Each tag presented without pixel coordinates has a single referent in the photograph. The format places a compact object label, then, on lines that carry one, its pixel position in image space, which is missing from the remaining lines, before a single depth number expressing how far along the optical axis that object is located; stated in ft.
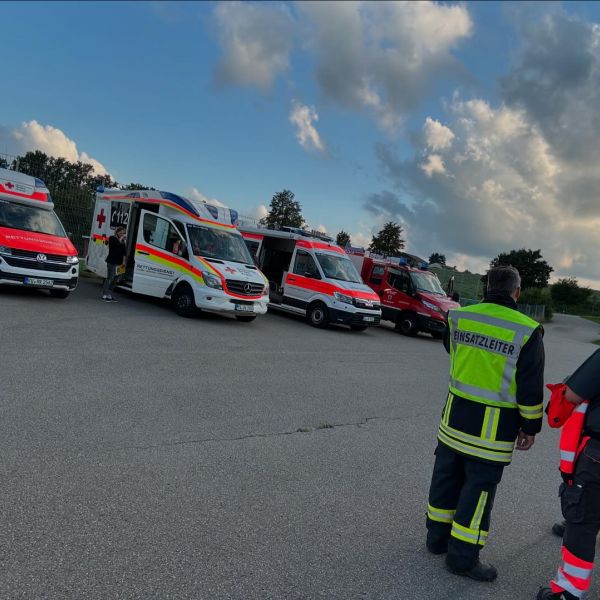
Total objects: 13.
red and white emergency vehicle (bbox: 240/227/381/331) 46.78
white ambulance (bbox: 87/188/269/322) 38.50
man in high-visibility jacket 10.23
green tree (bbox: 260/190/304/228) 176.24
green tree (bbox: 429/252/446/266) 442.09
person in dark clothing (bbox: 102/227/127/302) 41.57
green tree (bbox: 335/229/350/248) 157.89
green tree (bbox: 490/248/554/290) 304.91
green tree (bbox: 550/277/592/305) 310.45
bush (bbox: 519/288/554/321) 174.81
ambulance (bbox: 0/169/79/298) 34.47
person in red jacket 9.27
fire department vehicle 53.83
